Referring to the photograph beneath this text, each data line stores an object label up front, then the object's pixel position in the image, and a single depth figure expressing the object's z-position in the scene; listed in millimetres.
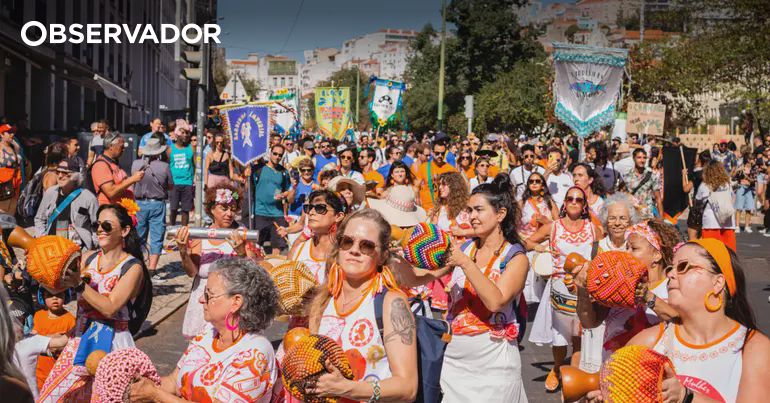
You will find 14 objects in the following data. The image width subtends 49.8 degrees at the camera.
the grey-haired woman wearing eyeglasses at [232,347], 3420
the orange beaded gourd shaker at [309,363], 2785
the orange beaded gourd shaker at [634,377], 2525
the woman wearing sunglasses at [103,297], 4266
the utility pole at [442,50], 33412
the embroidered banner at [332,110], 26422
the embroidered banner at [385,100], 31031
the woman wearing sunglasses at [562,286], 6625
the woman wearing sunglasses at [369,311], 3326
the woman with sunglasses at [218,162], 14227
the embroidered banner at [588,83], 14859
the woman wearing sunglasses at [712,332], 3123
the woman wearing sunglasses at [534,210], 9109
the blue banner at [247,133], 12469
